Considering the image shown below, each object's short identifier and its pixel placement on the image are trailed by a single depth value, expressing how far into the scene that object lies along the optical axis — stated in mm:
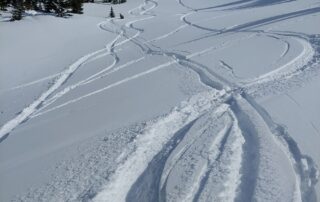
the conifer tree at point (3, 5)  18661
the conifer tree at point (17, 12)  16531
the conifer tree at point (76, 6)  21535
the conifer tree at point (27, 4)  19231
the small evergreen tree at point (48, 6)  20172
